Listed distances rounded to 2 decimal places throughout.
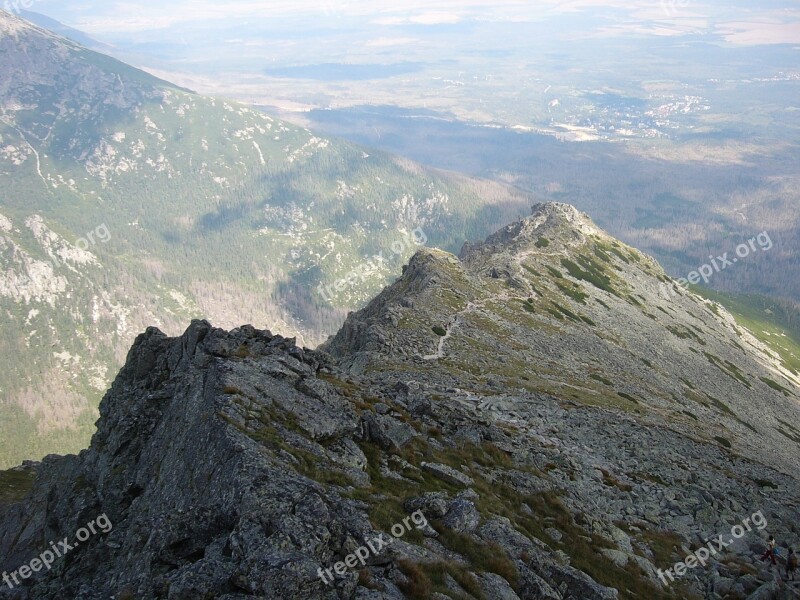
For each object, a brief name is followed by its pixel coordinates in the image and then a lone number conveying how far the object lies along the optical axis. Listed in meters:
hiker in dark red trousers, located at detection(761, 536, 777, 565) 32.59
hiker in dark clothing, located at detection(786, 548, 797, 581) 31.57
